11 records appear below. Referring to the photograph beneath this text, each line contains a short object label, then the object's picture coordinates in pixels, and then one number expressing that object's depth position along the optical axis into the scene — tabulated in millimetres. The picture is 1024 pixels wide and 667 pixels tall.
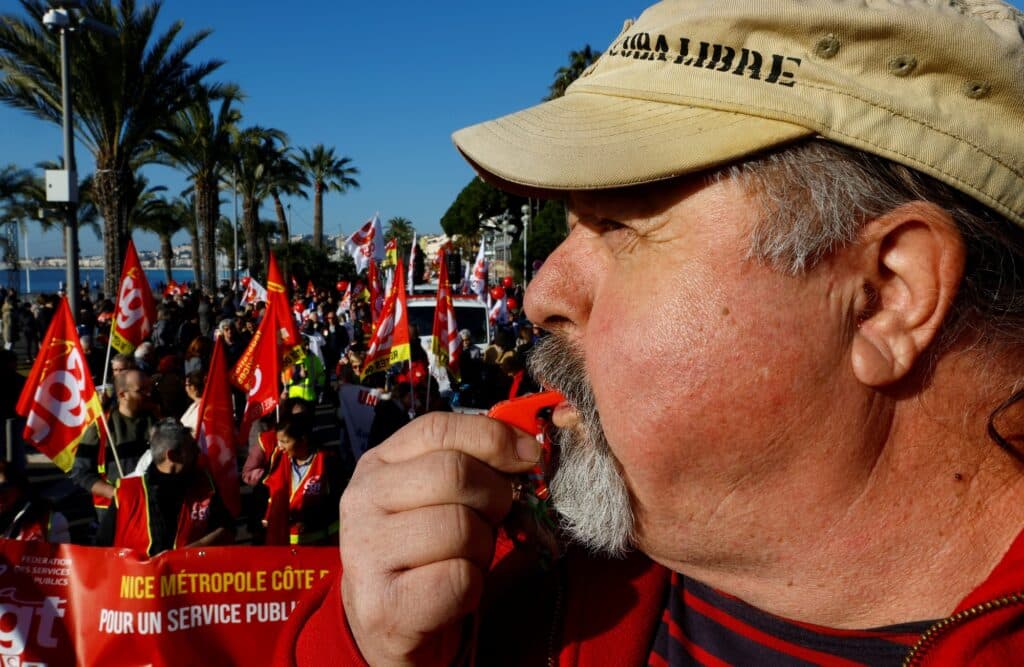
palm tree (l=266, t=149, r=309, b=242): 35138
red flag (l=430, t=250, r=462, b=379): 9914
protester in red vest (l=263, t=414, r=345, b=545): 5664
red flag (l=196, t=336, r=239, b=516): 5586
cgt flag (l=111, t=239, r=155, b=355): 7758
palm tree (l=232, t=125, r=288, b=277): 32969
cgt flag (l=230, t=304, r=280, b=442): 7035
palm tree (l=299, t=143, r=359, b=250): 42750
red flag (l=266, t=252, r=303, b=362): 8500
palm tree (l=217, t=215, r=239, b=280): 50062
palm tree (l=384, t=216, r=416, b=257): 69750
